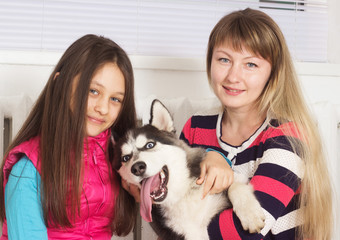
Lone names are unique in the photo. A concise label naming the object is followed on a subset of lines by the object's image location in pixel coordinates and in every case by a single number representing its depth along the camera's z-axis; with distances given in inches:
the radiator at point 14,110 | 78.4
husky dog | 56.9
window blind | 92.4
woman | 61.1
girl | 58.1
